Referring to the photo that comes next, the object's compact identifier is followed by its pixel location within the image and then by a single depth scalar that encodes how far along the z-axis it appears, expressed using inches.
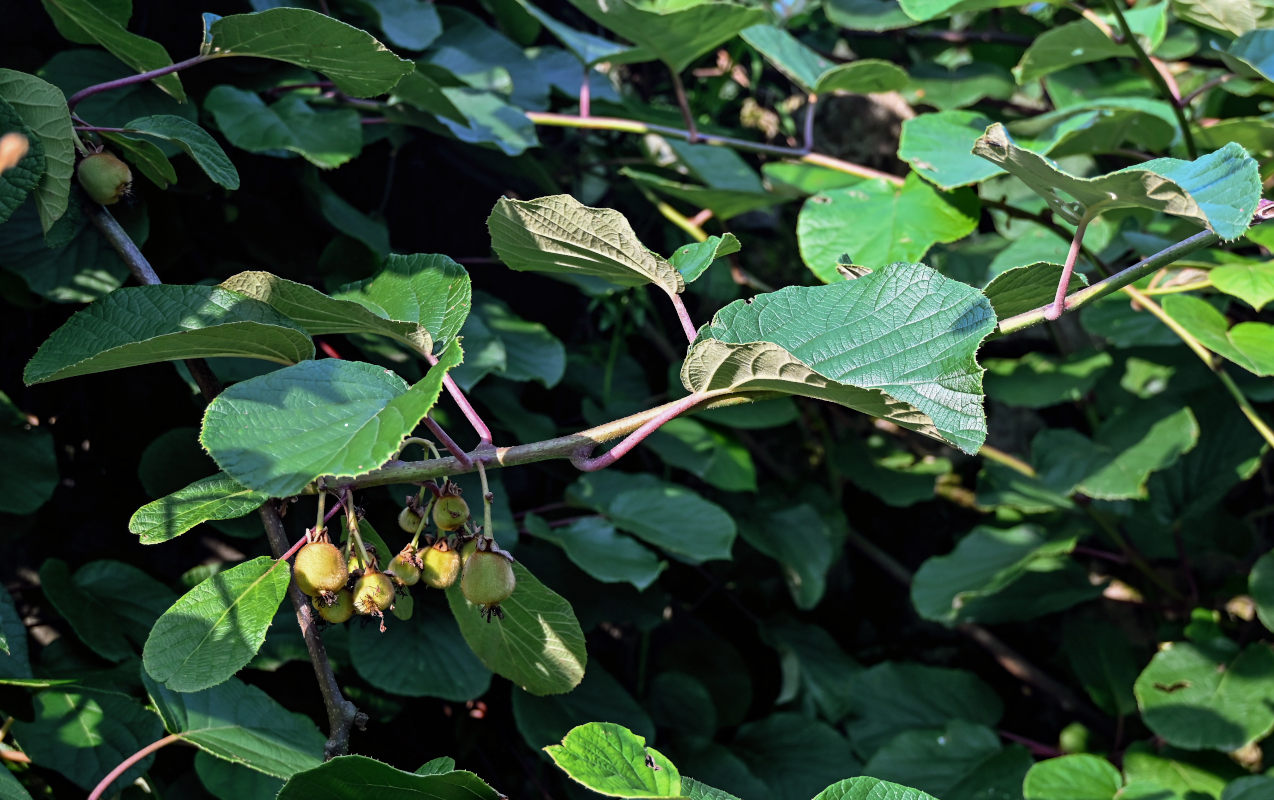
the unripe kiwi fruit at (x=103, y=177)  28.6
